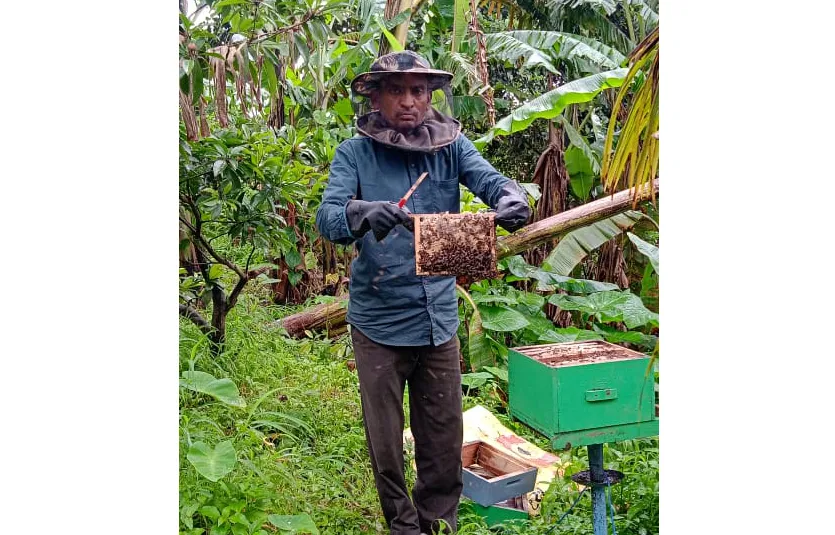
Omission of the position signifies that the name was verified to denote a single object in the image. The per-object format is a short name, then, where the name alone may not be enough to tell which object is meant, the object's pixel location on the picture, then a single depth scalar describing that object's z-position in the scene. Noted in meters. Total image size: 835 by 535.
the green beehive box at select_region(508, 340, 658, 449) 2.30
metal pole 2.43
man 2.60
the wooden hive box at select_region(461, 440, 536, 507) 2.87
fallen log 4.75
